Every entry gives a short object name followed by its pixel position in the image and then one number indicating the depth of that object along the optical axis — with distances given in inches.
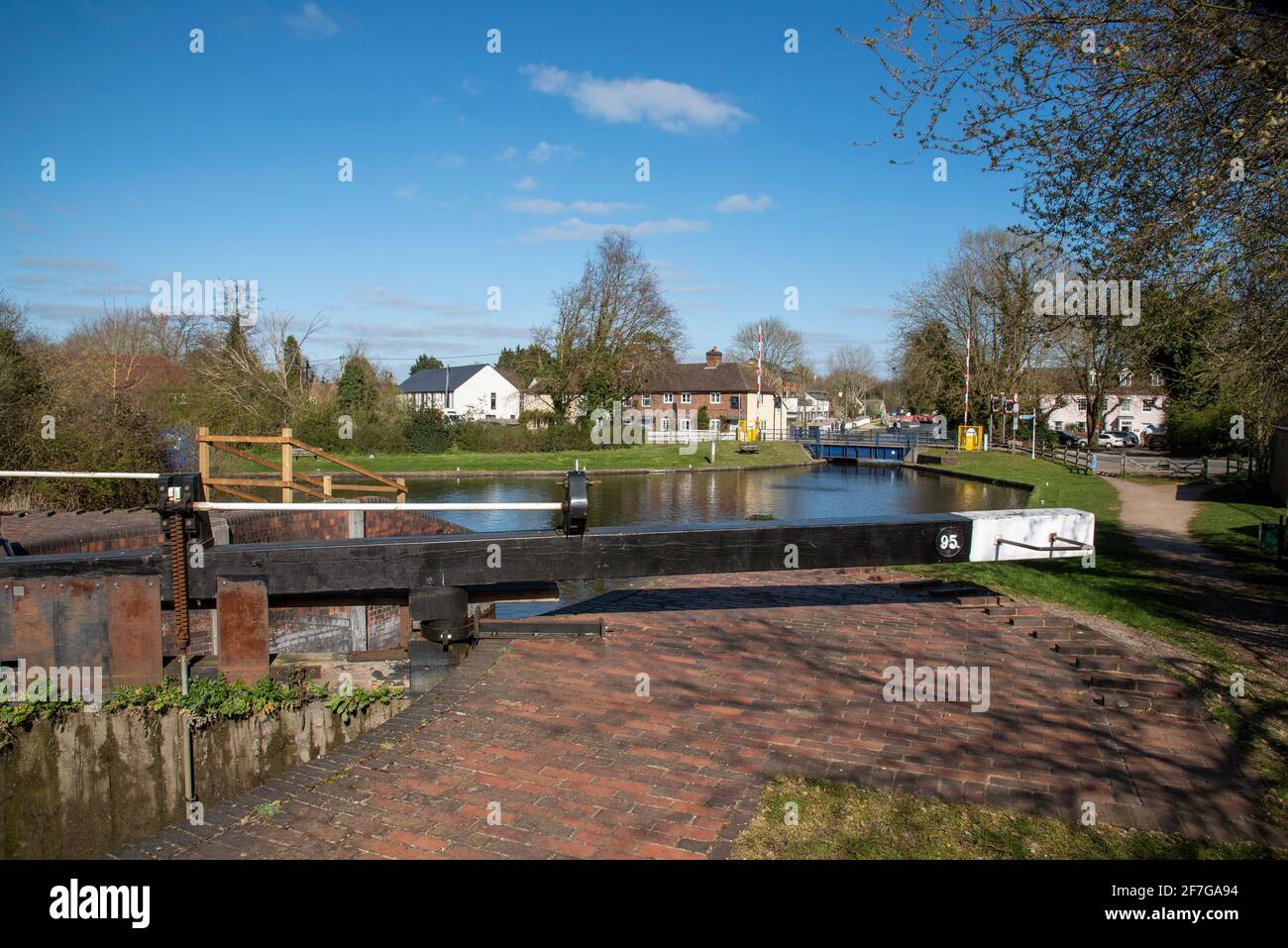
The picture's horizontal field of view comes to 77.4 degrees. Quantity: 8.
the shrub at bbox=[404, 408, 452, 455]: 1719.1
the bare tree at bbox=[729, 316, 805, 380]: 3097.9
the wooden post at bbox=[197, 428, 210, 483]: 423.5
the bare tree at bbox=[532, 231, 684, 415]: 1894.7
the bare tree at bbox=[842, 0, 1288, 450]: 259.8
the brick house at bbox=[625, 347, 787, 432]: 2677.2
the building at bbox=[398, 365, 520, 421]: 2758.4
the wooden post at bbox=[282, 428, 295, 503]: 425.9
